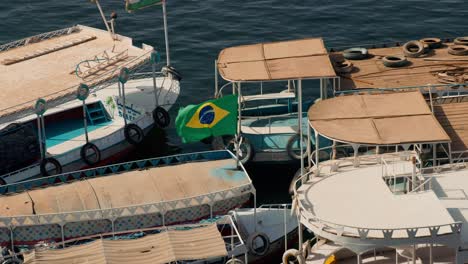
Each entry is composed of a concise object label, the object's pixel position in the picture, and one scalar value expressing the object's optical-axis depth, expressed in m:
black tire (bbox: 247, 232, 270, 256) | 45.66
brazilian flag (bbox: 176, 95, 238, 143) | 49.56
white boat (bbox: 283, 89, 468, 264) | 38.09
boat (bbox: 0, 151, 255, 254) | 45.59
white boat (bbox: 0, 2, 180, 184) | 53.34
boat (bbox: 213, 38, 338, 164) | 51.93
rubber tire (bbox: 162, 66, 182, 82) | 61.66
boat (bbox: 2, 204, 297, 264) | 40.88
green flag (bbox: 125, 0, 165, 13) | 58.00
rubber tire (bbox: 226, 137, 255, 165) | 54.50
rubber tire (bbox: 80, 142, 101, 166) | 55.03
